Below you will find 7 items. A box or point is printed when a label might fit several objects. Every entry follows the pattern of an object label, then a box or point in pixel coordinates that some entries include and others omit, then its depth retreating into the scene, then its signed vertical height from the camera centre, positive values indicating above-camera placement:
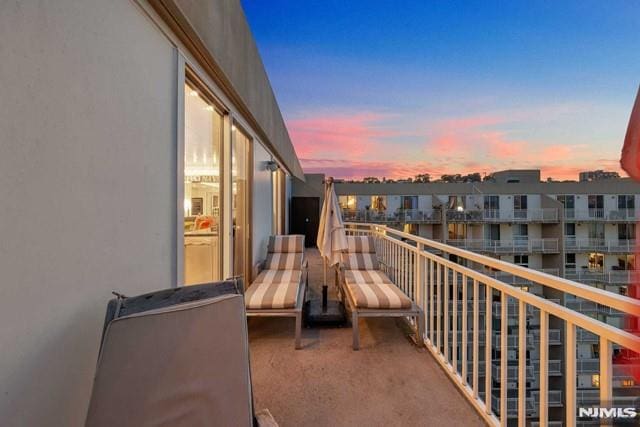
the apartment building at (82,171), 0.96 +0.20
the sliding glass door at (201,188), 3.32 +0.57
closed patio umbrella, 3.73 -0.21
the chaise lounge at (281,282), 2.93 -0.85
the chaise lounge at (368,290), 2.87 -0.83
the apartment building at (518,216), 12.74 +0.00
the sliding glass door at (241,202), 3.79 +0.20
